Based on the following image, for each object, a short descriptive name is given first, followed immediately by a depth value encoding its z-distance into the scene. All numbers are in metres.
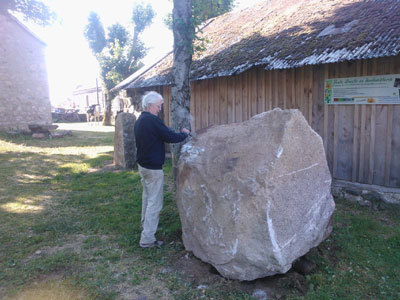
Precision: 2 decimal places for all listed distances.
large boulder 2.98
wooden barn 5.29
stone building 16.50
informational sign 5.21
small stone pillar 8.77
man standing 3.89
